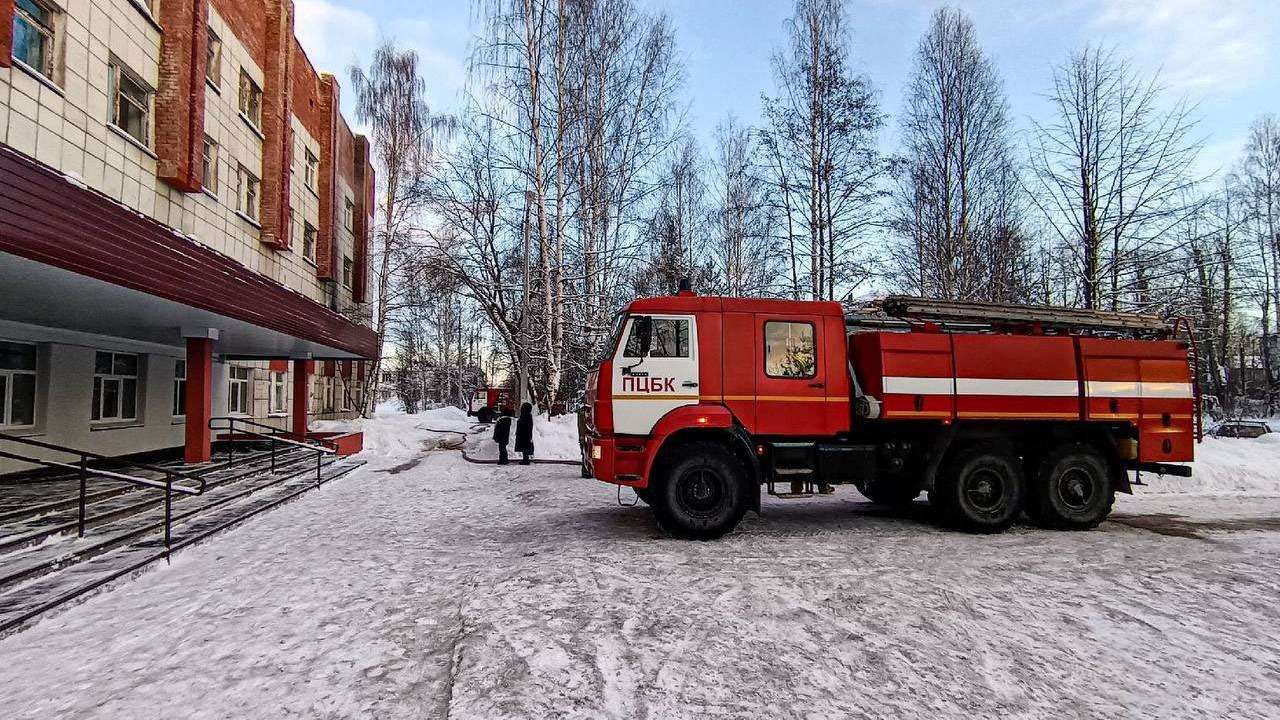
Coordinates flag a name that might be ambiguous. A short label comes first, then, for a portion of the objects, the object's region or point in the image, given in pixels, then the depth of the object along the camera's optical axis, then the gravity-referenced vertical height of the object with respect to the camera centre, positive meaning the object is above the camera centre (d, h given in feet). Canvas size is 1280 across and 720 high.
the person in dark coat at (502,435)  50.88 -4.39
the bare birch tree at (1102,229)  50.85 +14.01
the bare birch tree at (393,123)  87.66 +40.30
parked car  83.56 -6.14
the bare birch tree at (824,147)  57.77 +23.89
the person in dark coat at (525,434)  51.16 -4.24
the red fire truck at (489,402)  114.62 -3.44
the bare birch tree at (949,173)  64.39 +23.86
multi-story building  22.53 +6.80
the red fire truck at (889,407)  22.22 -0.83
